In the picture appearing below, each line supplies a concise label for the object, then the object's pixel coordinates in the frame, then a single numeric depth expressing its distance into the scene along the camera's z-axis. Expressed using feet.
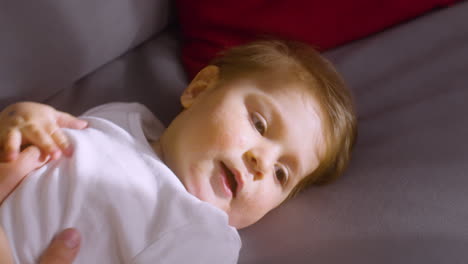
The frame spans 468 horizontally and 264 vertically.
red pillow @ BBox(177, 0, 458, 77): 3.21
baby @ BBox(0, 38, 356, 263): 2.65
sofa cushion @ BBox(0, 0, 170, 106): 2.92
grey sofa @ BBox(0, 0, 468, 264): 2.80
